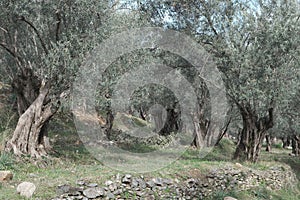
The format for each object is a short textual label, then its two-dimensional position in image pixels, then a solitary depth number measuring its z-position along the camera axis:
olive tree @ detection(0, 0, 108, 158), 12.44
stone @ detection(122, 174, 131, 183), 10.72
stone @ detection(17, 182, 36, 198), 8.70
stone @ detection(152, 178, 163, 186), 11.44
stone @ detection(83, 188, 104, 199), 9.57
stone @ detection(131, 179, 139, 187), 10.82
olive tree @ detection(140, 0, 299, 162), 15.03
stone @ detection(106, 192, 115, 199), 9.96
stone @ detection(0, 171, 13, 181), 9.50
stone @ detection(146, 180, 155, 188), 11.19
